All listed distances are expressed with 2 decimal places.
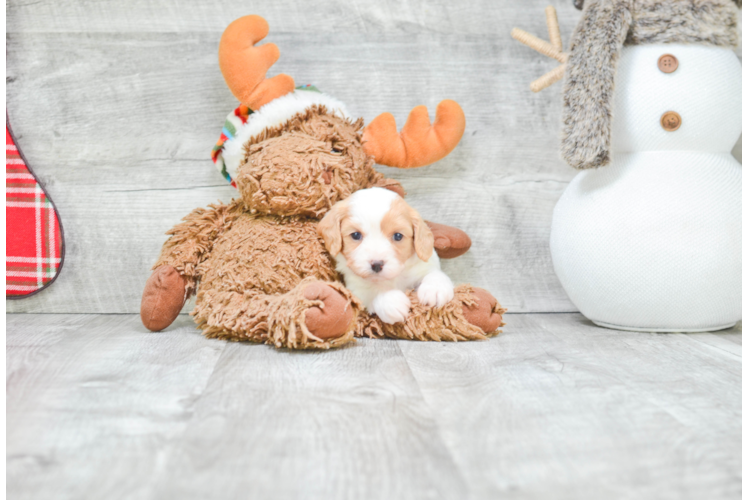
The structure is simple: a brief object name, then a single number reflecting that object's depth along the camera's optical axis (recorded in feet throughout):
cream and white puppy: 3.37
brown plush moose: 3.52
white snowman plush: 3.55
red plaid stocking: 4.37
